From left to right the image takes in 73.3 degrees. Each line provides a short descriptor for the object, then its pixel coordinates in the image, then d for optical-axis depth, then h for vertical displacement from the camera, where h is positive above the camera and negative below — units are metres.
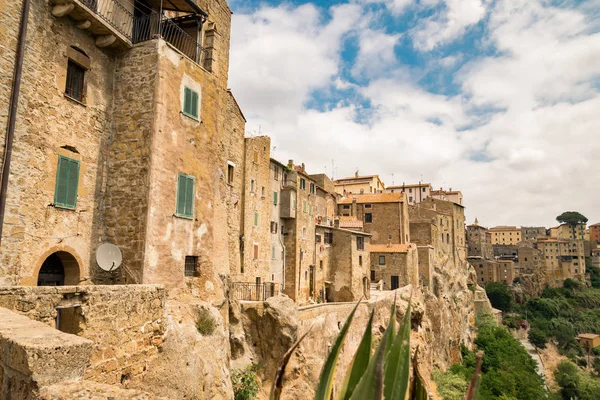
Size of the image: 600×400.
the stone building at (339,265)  33.41 -0.62
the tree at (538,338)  72.38 -13.90
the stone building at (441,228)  52.59 +4.32
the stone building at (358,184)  64.19 +11.77
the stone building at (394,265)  41.09 -0.69
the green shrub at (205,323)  11.21 -1.87
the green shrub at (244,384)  14.86 -4.80
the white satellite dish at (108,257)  10.27 -0.07
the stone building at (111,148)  9.22 +2.84
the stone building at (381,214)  46.03 +5.10
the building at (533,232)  147.12 +10.44
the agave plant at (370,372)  2.53 -0.82
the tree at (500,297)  83.21 -7.60
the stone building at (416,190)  76.12 +12.83
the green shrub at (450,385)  33.09 -10.96
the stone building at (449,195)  79.31 +12.54
